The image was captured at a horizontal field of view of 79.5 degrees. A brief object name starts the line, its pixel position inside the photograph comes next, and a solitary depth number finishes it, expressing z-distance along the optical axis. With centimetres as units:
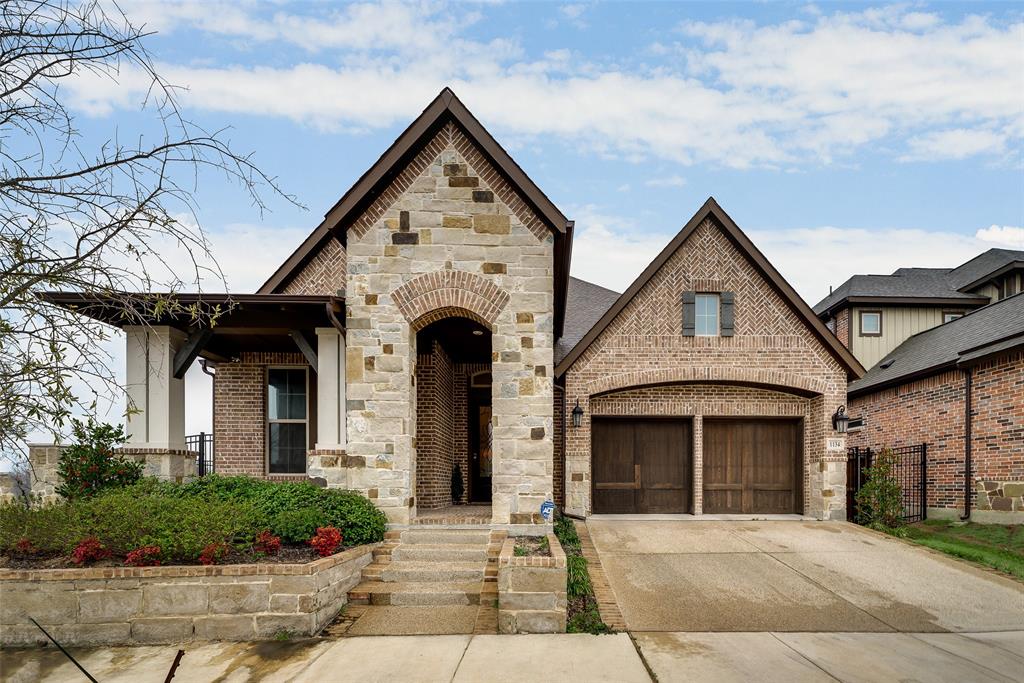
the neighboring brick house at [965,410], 1177
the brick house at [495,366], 905
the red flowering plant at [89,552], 659
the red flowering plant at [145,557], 653
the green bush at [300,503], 780
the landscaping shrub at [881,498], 1237
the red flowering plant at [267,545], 702
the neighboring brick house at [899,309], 1903
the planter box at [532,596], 638
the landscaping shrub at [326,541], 716
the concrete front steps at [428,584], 672
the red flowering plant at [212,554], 662
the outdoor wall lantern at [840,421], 1304
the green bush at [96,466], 871
